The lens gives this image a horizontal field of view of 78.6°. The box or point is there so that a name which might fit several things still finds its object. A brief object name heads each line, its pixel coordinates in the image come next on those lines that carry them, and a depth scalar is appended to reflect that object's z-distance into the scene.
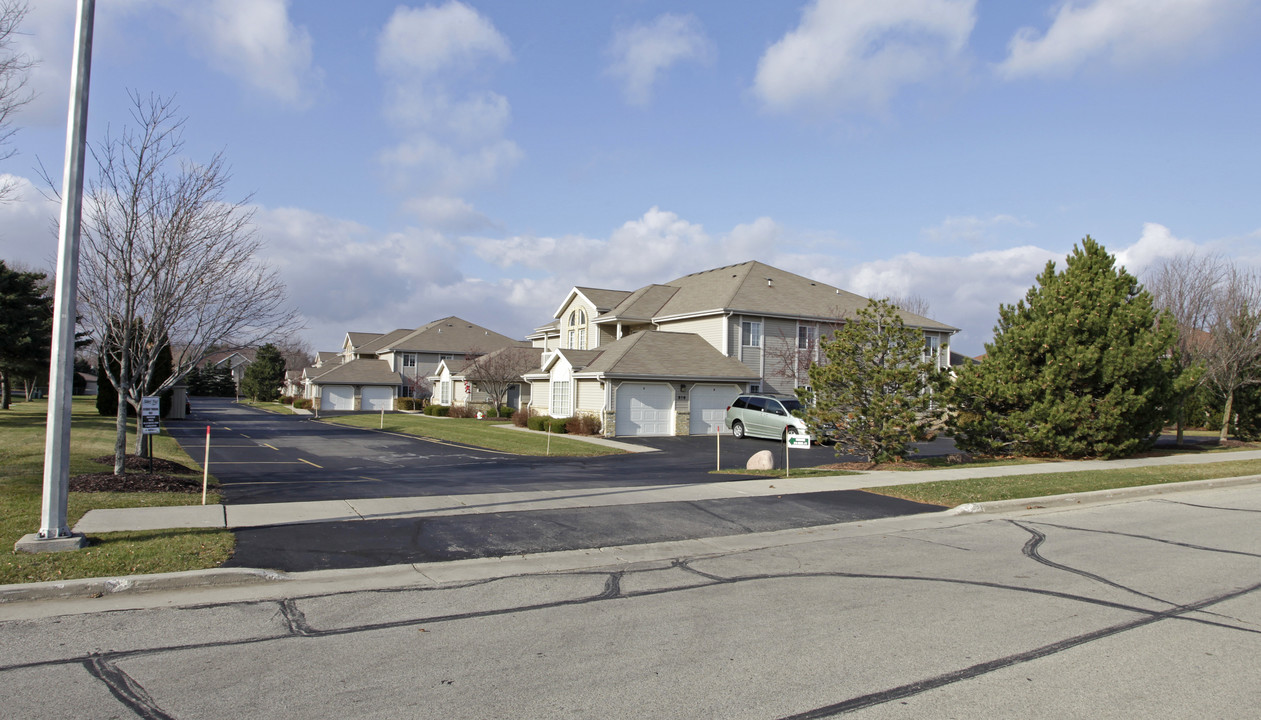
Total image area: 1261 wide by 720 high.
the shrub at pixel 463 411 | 48.12
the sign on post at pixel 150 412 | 12.53
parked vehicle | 27.66
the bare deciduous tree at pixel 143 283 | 13.73
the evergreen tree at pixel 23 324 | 31.97
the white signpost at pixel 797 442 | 16.11
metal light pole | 7.76
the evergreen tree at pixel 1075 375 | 19.78
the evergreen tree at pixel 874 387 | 18.12
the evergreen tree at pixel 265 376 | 84.38
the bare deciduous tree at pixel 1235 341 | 25.97
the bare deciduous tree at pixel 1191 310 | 27.44
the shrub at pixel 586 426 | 31.34
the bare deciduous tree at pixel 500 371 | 46.88
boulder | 17.42
